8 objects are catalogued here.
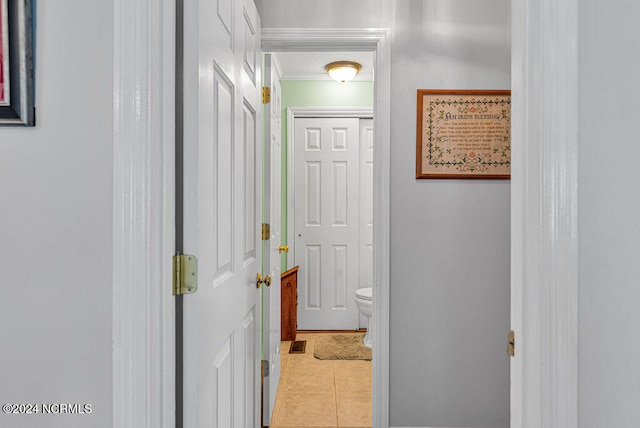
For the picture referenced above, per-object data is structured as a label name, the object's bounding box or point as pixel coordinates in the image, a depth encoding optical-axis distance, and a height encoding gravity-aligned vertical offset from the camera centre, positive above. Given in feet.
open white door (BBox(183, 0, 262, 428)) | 3.36 +0.02
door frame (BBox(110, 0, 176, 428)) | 2.93 +0.00
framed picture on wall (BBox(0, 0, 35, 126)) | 2.86 +0.97
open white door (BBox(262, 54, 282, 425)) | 7.72 -0.76
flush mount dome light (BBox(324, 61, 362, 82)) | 11.96 +3.87
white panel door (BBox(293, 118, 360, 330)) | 13.93 -0.68
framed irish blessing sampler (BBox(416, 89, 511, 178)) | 6.98 +1.20
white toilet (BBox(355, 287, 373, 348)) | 12.21 -2.63
